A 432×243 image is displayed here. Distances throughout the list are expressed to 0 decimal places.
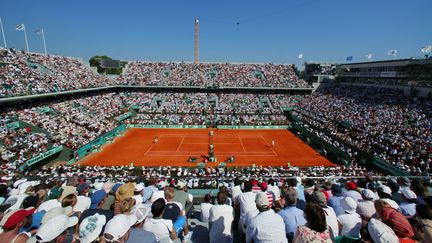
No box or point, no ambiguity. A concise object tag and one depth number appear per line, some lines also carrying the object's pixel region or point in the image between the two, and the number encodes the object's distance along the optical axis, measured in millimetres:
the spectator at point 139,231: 3311
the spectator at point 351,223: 4504
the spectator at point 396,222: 3395
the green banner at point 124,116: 41591
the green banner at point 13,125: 24569
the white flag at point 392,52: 41062
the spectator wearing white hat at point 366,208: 4812
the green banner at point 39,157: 19794
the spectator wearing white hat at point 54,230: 3080
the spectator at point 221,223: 4484
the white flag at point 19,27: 39000
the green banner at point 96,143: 26661
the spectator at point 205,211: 5785
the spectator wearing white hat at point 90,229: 3234
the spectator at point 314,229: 3004
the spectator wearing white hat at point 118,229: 3158
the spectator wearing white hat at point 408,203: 5184
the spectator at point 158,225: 3885
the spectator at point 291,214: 4164
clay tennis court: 27203
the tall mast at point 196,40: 97838
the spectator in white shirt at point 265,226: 3537
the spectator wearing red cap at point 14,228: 3502
